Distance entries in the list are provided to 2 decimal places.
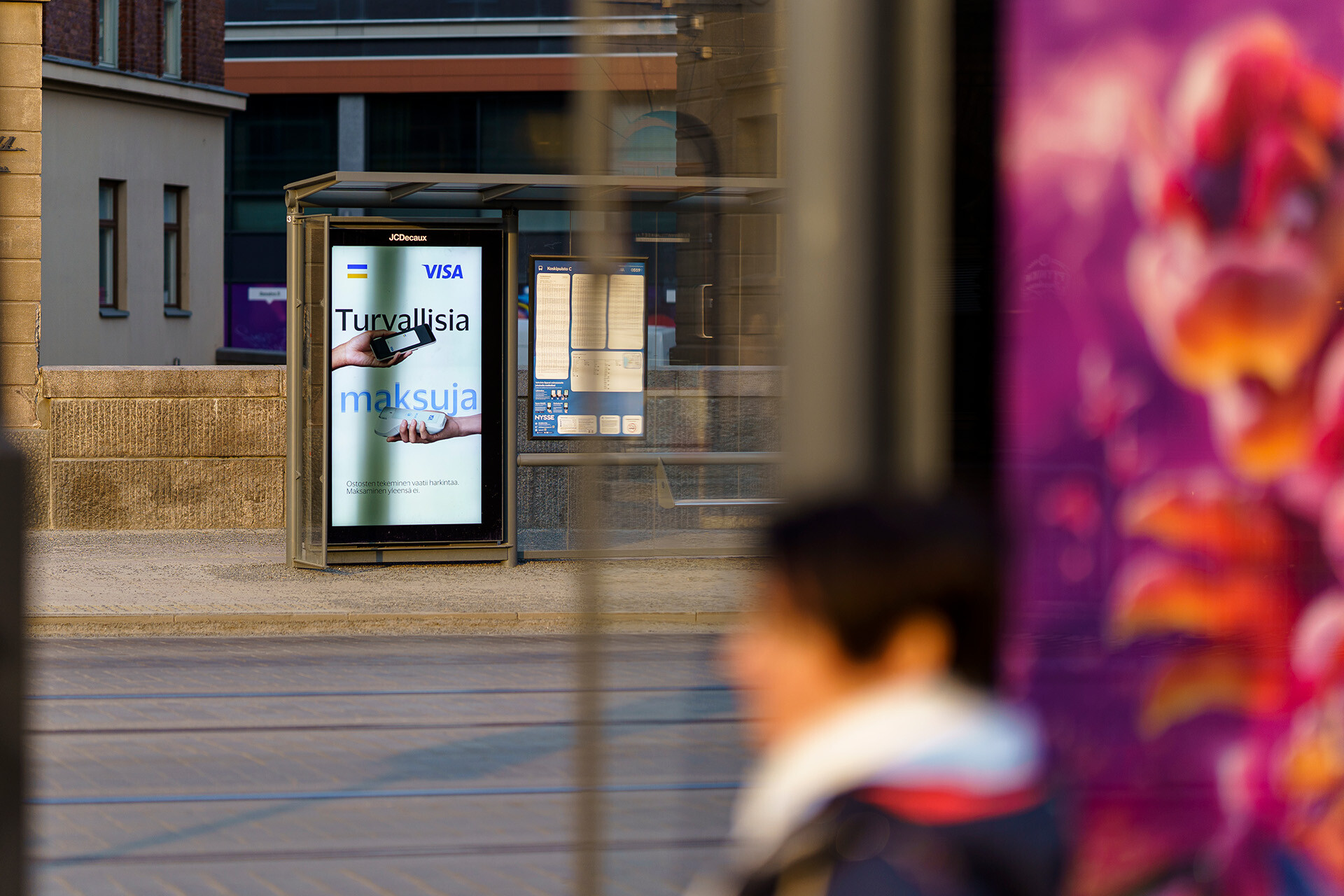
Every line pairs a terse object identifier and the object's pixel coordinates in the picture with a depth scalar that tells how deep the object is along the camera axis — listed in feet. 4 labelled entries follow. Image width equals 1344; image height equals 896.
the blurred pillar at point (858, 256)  13.03
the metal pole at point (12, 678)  13.91
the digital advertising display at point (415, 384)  70.79
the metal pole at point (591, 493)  16.22
